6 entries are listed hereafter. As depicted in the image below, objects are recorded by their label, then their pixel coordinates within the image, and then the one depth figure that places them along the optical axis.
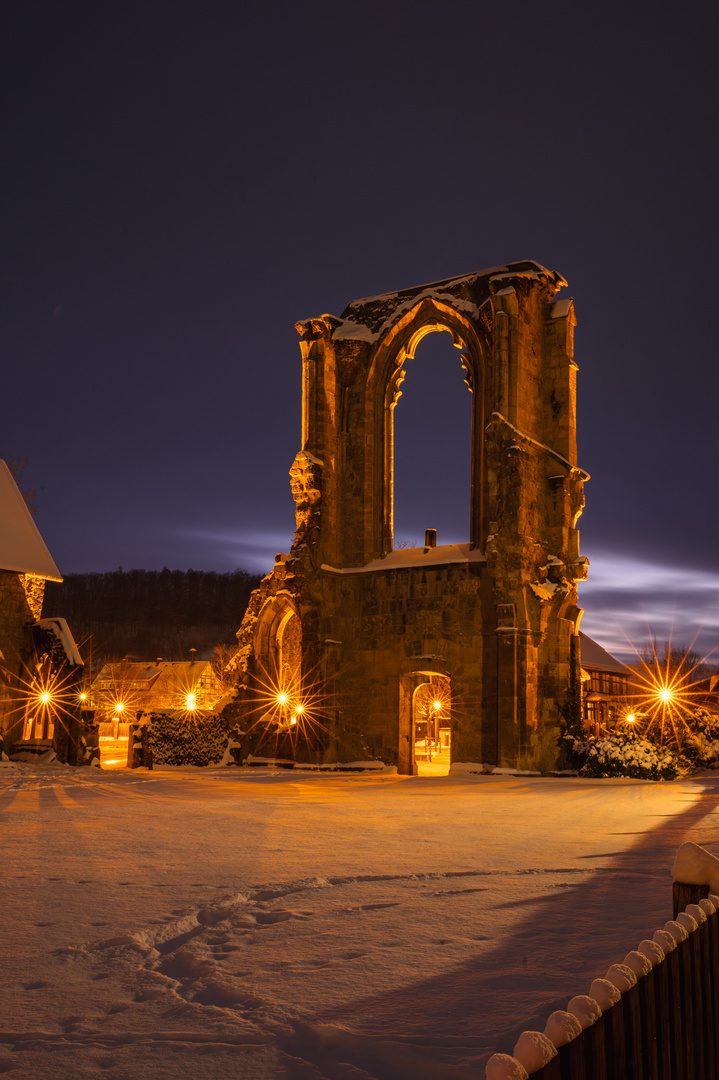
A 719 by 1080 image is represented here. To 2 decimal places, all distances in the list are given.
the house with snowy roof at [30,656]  22.36
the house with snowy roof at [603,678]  42.44
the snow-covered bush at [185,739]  22.77
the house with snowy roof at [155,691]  57.66
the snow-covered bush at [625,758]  19.62
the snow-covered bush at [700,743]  22.08
